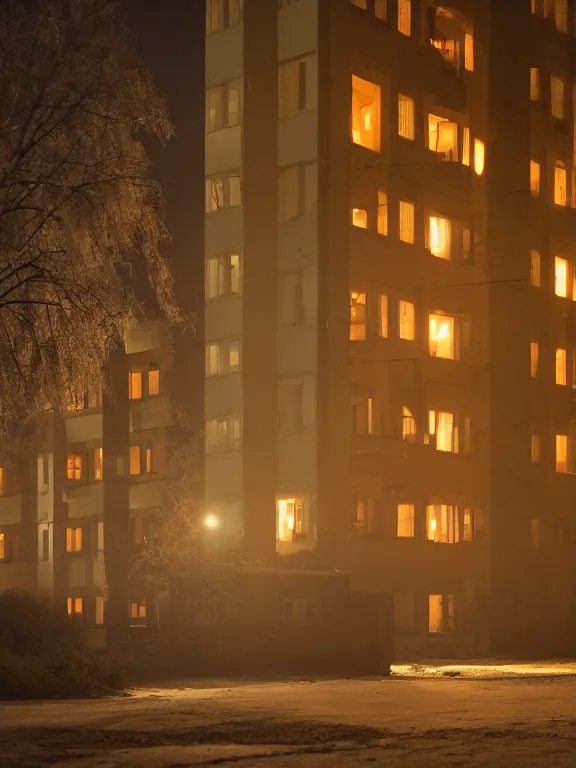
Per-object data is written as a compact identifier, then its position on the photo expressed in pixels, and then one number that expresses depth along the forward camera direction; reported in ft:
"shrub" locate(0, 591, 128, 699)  77.61
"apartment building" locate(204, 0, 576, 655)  151.94
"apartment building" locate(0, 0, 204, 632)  159.63
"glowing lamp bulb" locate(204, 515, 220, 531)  154.51
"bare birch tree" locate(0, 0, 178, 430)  71.72
